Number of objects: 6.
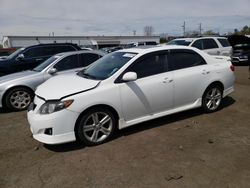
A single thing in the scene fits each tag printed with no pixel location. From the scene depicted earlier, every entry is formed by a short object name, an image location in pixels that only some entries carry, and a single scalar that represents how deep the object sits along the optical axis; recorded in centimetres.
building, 5459
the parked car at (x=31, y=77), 621
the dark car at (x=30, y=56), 840
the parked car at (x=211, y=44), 1089
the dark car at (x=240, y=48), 1380
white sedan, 377
